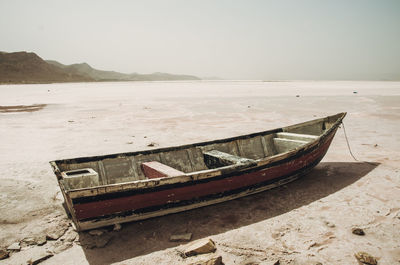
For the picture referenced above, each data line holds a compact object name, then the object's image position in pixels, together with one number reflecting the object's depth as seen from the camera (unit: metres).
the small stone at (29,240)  4.39
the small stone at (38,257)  3.92
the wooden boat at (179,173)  4.31
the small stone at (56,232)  4.50
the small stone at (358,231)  4.41
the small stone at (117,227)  4.70
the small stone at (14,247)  4.21
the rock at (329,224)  4.73
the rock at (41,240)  4.36
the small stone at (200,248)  3.95
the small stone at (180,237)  4.45
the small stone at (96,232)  4.57
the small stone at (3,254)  4.01
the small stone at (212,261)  3.58
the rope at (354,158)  8.07
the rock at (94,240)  4.31
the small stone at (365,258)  3.69
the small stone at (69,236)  4.46
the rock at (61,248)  4.18
